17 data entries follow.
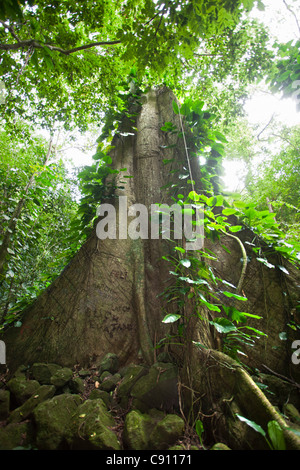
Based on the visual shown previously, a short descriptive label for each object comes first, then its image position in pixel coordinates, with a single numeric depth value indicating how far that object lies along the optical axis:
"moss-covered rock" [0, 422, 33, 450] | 1.28
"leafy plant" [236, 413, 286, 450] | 1.06
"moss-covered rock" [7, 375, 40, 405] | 1.63
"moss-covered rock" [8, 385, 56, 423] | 1.49
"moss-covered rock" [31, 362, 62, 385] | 1.79
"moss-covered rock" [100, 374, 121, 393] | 1.76
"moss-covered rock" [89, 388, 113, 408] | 1.65
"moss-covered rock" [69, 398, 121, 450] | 1.24
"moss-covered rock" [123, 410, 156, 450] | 1.27
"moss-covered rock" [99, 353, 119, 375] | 1.92
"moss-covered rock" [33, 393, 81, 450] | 1.29
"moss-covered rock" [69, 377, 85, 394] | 1.74
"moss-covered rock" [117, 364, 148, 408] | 1.67
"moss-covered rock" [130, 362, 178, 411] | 1.59
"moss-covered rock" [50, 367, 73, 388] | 1.74
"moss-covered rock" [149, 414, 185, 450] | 1.24
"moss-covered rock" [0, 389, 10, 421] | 1.53
